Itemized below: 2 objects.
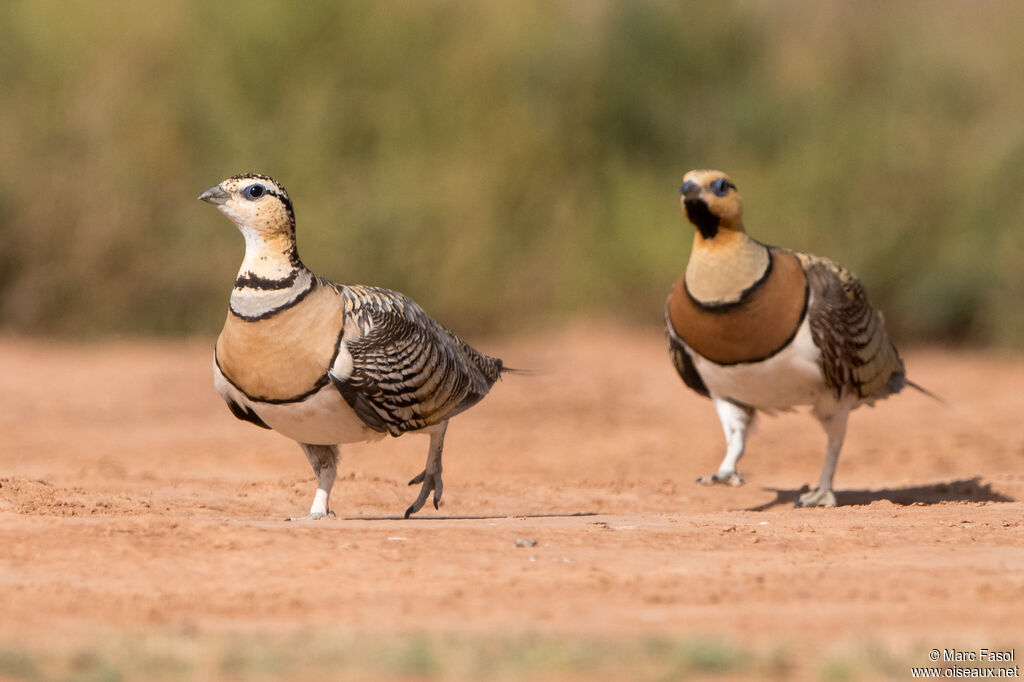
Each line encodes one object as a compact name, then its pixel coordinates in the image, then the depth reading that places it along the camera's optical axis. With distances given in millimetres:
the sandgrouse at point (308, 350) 12227
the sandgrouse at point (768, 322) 15430
